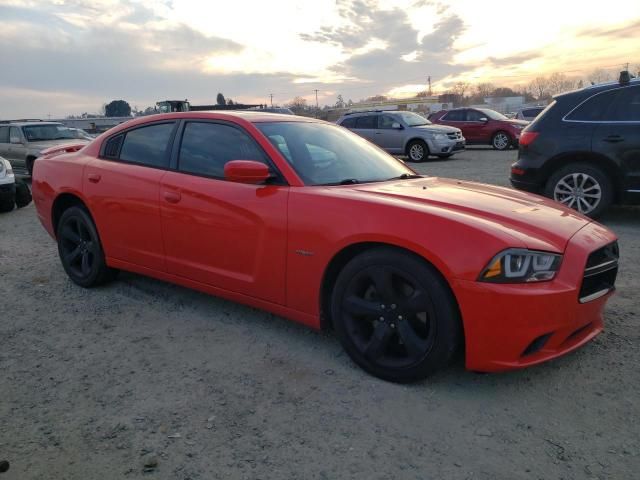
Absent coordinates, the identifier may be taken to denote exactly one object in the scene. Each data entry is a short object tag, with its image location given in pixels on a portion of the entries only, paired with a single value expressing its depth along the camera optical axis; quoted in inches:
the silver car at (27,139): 511.2
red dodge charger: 103.3
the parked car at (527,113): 954.1
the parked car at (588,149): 244.4
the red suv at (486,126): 743.7
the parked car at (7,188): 350.6
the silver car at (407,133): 625.6
